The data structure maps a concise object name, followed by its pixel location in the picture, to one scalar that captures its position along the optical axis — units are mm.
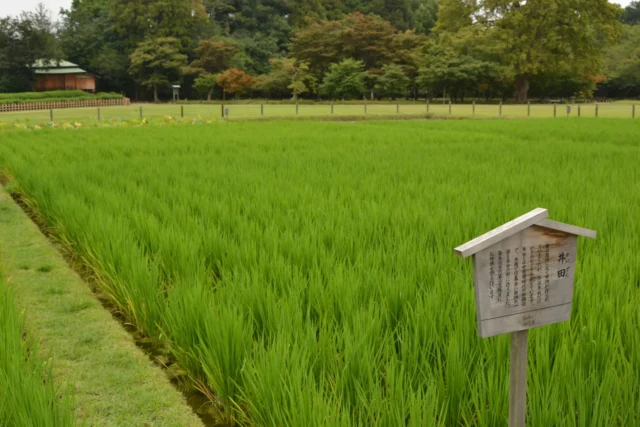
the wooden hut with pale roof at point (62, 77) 44562
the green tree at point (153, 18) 46031
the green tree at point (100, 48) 46938
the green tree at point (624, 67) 46625
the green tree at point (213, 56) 44375
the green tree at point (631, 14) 73062
